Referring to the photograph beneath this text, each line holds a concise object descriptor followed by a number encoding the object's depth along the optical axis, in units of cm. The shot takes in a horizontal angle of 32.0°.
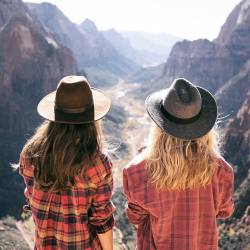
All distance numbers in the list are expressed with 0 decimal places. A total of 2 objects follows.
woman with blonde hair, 411
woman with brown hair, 421
